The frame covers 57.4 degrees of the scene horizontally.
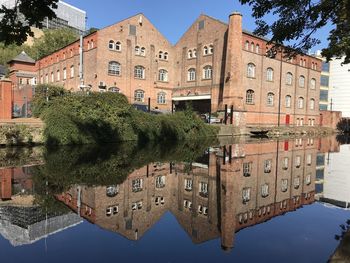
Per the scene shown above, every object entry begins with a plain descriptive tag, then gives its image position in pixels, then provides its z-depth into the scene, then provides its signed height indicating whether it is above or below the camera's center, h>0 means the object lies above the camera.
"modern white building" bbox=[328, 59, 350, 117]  68.75 +8.48
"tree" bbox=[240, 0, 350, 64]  6.30 +2.29
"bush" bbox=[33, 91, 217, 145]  17.69 +0.02
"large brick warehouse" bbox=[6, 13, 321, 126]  34.34 +6.37
